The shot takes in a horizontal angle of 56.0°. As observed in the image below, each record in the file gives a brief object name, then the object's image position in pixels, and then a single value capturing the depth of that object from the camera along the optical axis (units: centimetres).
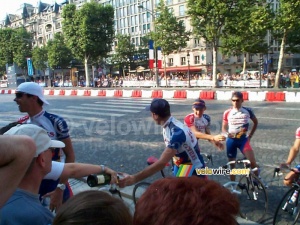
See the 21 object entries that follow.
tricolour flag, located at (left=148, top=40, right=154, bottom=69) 2767
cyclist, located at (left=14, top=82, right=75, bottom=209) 319
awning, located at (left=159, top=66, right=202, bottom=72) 5969
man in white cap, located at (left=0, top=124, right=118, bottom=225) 166
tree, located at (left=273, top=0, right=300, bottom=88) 2084
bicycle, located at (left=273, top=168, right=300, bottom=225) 354
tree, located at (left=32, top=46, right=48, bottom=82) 6281
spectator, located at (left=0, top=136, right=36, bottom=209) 130
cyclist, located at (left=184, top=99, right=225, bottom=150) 503
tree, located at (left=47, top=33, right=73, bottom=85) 5873
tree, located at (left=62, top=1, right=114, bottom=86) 4069
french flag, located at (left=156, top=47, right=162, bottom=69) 2852
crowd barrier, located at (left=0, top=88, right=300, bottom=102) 1639
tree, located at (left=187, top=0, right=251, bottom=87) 2519
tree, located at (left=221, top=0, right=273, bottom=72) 2366
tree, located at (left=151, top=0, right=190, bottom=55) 3881
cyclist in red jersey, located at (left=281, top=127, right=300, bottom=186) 332
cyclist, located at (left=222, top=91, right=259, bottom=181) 492
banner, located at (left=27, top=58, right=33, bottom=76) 3747
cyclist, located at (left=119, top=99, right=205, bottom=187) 301
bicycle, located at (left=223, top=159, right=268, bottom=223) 401
